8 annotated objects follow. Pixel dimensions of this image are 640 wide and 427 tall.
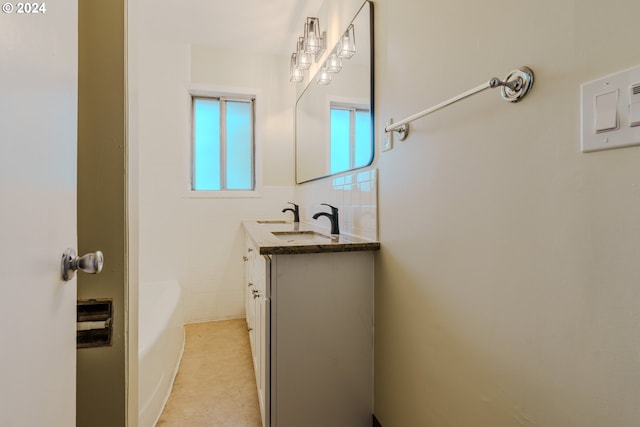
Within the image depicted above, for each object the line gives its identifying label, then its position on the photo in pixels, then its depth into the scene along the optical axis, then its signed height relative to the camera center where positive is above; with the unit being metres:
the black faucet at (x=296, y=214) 2.86 -0.02
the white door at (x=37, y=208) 0.46 +0.01
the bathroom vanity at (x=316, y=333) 1.37 -0.54
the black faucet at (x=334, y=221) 1.85 -0.05
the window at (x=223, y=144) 3.11 +0.68
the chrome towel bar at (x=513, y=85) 0.74 +0.31
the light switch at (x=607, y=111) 0.57 +0.19
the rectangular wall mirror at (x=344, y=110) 1.57 +0.63
